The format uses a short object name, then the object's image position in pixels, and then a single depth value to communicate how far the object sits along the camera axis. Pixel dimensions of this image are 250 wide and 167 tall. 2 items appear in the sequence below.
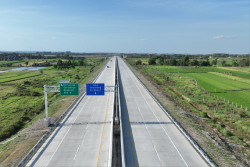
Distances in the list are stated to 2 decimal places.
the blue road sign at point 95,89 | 29.49
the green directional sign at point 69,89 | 28.20
